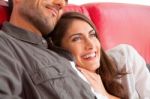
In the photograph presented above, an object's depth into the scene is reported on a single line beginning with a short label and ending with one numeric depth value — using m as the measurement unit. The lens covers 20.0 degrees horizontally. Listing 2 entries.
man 1.12
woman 1.42
